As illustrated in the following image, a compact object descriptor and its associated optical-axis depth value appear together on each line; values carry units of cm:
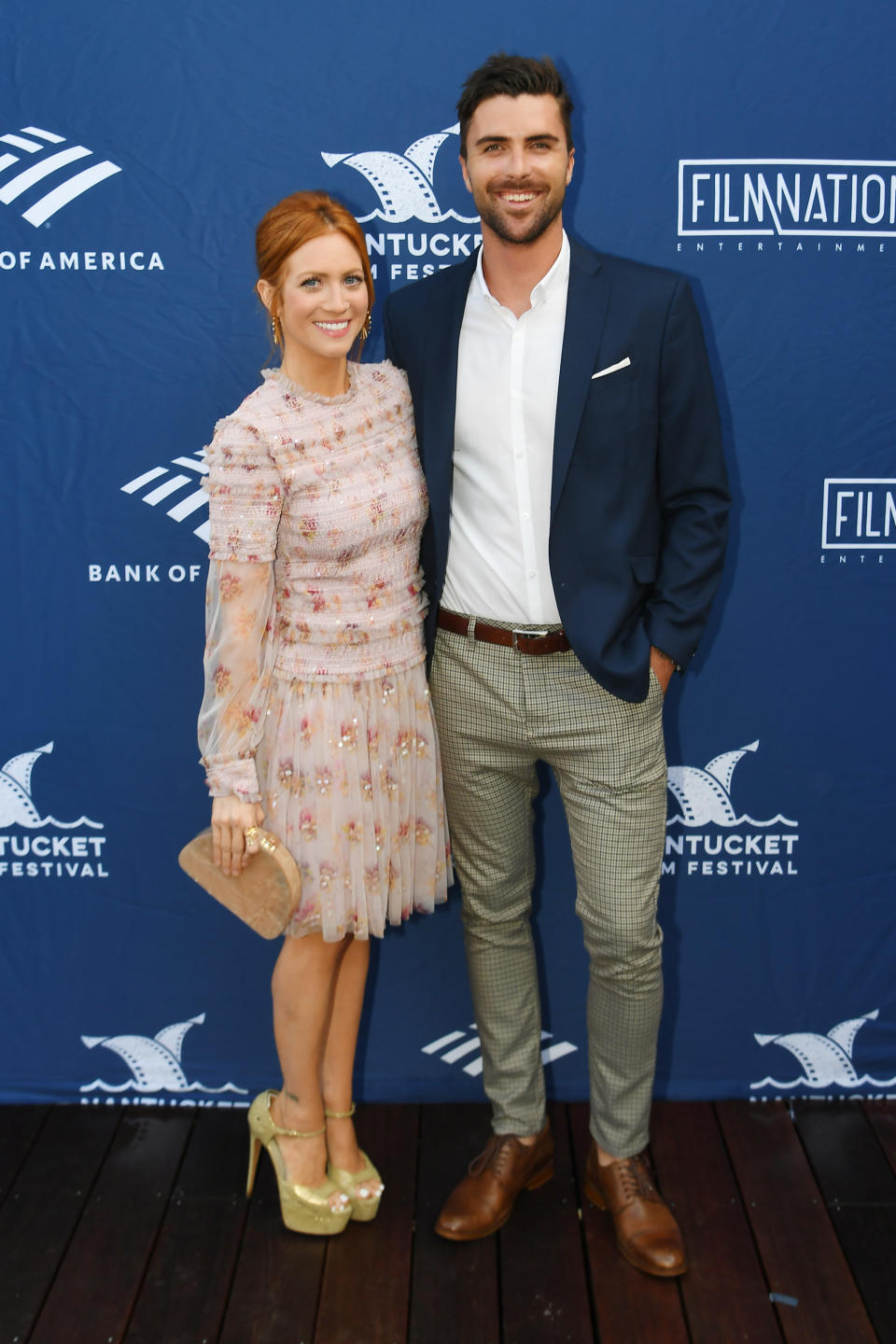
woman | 192
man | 199
